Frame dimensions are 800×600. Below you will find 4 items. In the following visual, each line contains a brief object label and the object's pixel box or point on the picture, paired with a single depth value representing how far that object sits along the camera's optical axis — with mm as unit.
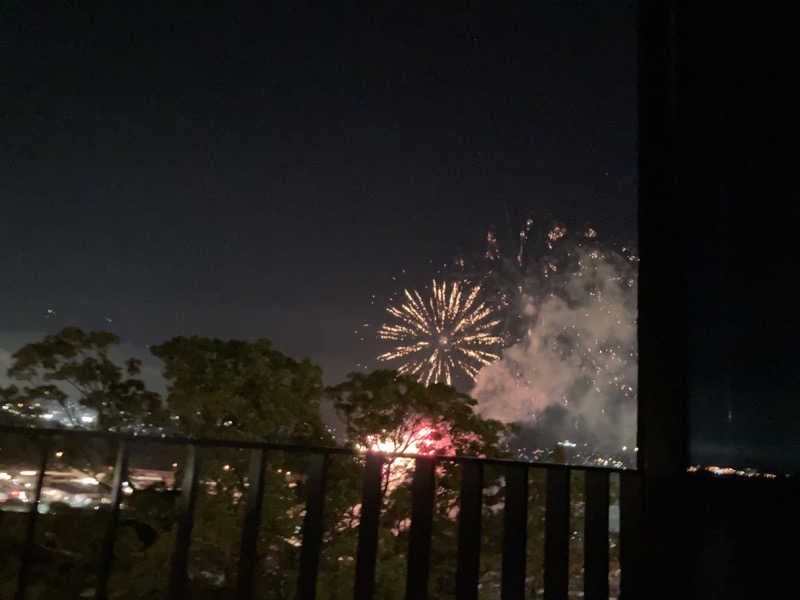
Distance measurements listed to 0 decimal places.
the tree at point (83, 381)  6094
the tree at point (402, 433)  6457
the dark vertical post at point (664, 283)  1744
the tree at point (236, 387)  6438
